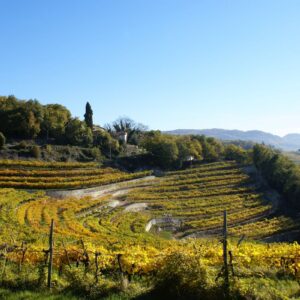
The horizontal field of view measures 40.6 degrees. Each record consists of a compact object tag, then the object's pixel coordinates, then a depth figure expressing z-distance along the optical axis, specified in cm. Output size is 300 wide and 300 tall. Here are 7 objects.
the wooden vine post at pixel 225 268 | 933
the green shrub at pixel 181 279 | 970
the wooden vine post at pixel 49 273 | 1111
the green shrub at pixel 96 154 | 6669
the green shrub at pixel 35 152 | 5841
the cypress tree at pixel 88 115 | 8281
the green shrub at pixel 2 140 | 5672
